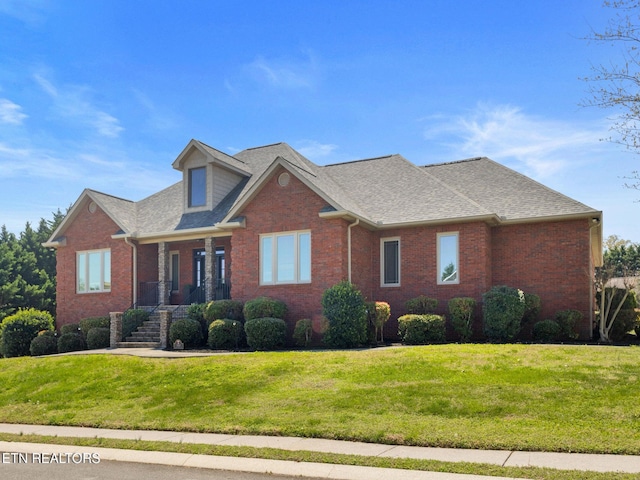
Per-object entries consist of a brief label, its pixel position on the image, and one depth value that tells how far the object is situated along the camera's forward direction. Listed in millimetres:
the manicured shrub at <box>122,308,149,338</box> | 23688
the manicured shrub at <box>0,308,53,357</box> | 24891
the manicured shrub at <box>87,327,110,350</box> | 23547
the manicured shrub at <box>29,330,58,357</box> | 24078
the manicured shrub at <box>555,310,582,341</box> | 20386
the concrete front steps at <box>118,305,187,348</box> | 22875
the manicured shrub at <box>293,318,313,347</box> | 20281
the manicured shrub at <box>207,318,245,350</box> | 20719
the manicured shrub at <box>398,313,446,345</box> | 19594
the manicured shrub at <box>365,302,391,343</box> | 20547
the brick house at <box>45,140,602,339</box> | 21453
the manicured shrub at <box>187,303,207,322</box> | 22683
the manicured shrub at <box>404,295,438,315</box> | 21172
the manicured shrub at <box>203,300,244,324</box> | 21781
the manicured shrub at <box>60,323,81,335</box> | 25328
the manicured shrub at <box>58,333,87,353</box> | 24062
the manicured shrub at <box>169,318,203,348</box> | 21531
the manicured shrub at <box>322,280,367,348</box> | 19386
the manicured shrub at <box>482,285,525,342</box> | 19688
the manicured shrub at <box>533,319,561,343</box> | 20078
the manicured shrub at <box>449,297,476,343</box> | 20266
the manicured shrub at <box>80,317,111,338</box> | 24394
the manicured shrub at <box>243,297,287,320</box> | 20953
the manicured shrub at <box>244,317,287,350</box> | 19875
